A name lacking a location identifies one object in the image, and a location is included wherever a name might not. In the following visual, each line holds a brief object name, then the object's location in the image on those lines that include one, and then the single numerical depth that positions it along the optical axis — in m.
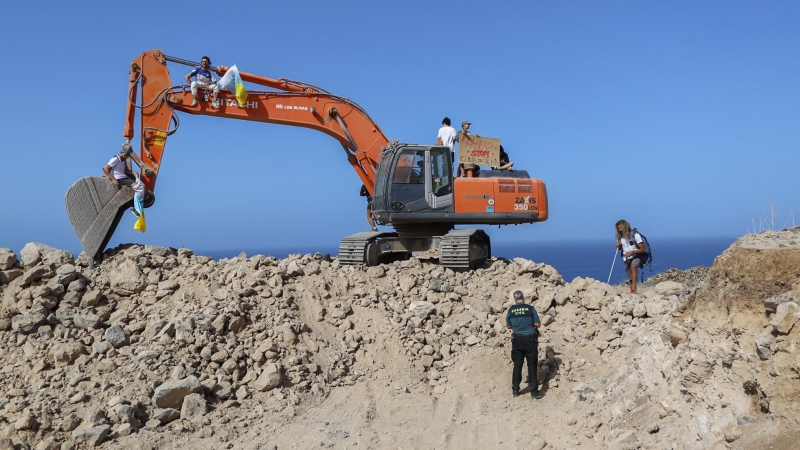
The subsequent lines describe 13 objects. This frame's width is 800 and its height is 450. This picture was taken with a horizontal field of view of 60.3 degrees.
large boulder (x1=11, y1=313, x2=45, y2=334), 8.55
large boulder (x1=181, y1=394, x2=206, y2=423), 7.28
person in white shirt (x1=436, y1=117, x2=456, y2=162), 11.59
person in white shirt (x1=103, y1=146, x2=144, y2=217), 10.41
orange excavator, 10.45
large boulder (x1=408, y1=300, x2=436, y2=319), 9.44
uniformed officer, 7.62
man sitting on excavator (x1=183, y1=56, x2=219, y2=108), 10.88
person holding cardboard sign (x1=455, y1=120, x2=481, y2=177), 11.48
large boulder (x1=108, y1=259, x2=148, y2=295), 9.63
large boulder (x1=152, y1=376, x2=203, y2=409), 7.33
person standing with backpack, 10.31
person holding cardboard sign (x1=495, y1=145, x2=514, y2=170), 11.93
